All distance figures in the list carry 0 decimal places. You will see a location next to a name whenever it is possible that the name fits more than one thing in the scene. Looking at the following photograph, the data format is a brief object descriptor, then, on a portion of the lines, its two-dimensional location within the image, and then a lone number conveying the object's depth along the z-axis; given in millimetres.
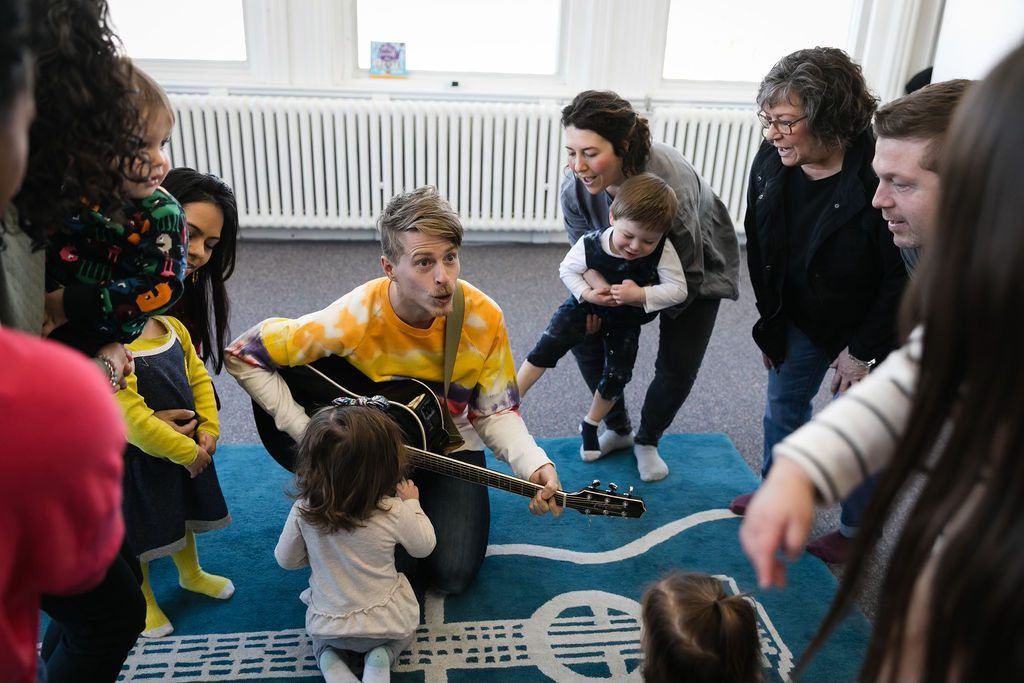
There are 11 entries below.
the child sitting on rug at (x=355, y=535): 1697
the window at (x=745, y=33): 4832
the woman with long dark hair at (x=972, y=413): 621
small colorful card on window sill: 4668
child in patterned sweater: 1326
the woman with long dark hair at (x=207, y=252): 1864
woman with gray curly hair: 2035
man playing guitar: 1962
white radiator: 4574
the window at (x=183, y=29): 4570
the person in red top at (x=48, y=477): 585
